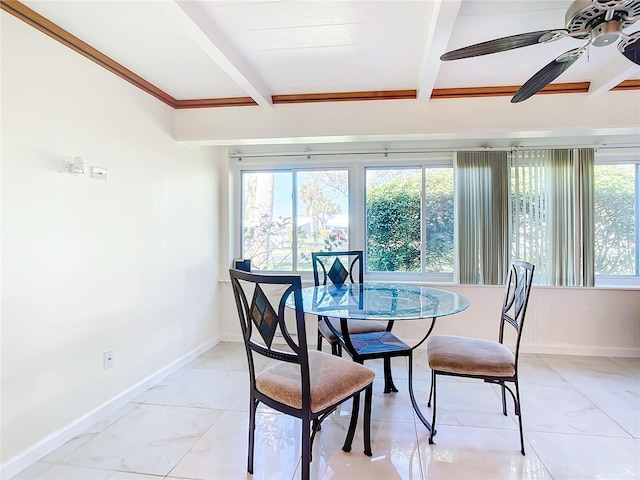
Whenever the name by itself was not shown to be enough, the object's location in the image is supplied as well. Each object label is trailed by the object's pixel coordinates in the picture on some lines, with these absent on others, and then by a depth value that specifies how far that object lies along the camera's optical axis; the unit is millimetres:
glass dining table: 1896
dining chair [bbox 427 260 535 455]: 1876
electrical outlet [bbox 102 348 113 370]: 2197
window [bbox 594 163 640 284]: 3375
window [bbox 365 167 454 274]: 3615
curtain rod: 3283
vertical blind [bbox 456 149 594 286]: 3250
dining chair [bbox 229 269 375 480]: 1487
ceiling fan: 1271
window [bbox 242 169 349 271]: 3783
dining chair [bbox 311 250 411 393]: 2111
